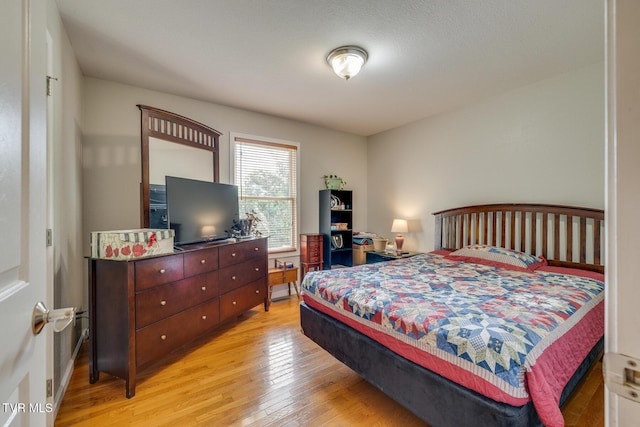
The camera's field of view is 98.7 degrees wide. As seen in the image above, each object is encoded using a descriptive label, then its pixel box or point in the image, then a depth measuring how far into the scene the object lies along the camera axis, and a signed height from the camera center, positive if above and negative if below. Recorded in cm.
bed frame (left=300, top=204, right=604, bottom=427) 129 -85
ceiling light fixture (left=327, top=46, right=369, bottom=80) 234 +134
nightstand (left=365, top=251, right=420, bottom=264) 394 -64
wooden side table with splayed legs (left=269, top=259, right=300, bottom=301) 377 -88
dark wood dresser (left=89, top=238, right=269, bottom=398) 197 -75
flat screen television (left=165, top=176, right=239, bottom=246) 264 +5
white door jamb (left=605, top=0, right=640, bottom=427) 44 +0
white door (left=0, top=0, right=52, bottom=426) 56 +1
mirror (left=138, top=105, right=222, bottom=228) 280 +66
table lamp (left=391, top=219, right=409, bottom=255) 414 -26
